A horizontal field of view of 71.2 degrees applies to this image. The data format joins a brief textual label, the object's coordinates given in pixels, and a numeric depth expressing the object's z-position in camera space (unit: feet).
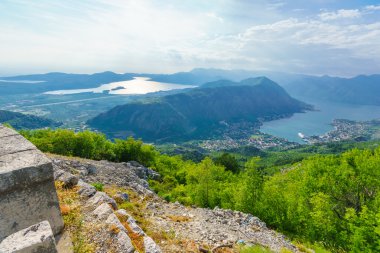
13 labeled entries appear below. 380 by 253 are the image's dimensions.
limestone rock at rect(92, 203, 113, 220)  34.36
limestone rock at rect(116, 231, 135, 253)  28.86
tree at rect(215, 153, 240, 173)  243.34
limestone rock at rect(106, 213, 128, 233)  32.12
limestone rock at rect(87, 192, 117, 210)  38.29
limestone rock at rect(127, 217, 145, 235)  34.65
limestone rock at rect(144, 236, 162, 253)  31.00
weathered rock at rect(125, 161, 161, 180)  125.77
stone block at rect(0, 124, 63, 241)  25.76
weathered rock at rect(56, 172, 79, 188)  43.60
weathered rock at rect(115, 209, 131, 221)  37.26
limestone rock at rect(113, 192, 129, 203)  53.70
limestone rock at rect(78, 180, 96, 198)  40.75
